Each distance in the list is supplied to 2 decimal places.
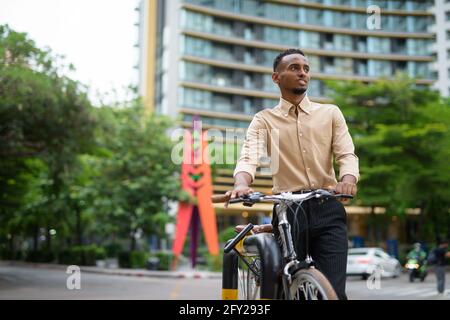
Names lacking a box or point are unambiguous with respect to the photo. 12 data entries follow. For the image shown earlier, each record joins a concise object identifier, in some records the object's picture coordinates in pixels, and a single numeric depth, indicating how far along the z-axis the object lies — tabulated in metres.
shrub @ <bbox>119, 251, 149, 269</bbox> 26.86
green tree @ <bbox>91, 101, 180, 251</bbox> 26.08
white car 20.30
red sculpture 23.55
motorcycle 19.25
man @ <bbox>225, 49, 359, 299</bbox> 2.82
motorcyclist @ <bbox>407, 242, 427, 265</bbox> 19.52
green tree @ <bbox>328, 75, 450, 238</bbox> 23.55
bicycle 2.44
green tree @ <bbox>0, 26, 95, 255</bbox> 14.08
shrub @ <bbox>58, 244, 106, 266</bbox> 29.89
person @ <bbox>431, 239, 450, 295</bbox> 13.63
